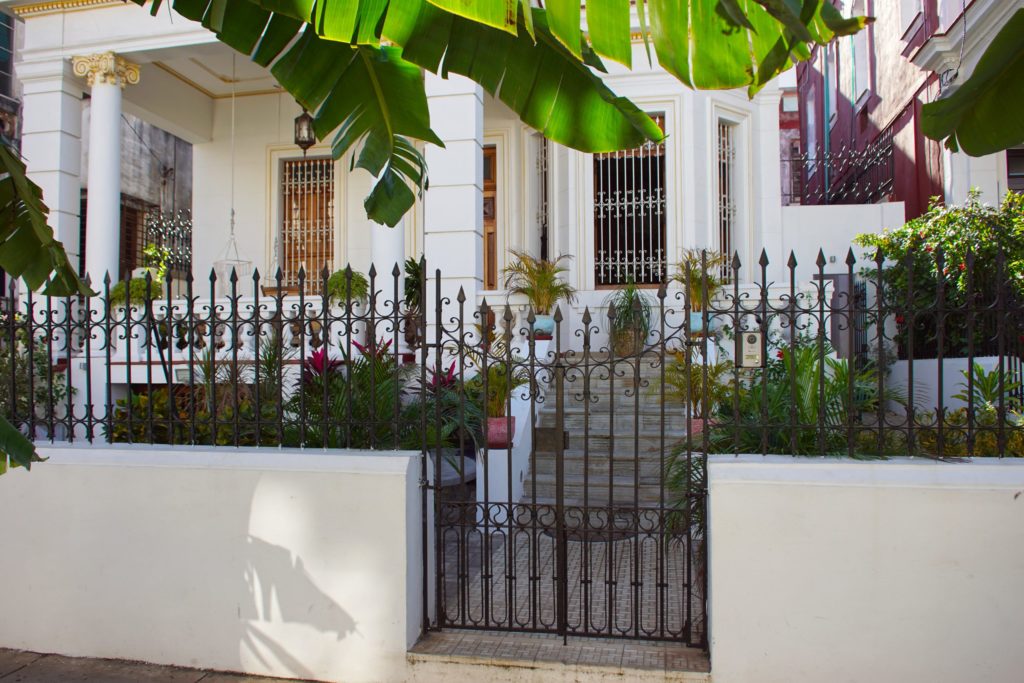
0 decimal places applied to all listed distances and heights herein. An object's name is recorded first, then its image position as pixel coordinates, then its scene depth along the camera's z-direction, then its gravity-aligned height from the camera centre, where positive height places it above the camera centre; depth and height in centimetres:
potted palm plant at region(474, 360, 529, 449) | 711 -44
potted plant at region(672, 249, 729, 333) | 945 +99
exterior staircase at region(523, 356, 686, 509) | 710 -87
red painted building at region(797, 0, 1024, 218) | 1090 +448
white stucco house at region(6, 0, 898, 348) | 972 +279
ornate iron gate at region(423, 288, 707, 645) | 428 -115
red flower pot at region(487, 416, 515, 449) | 709 -70
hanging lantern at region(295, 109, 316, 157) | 1079 +325
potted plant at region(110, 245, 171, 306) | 464 +104
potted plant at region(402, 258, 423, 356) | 1071 +106
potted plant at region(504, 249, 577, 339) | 1005 +95
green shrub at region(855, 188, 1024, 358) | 888 +139
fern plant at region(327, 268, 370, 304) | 912 +88
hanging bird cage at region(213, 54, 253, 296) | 1283 +155
